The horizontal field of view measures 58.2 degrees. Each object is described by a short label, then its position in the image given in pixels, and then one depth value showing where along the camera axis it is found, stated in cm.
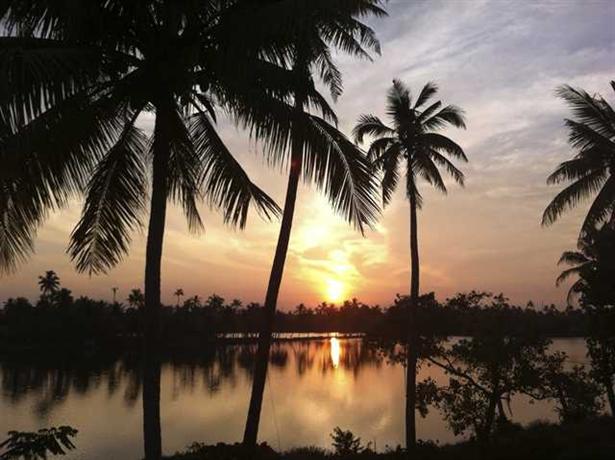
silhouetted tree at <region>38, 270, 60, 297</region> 14688
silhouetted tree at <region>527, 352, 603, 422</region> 2025
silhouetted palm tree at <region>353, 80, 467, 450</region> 2162
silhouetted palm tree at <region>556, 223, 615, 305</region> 1422
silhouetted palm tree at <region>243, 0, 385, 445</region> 720
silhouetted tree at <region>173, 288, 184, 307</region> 19688
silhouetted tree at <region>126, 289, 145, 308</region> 15675
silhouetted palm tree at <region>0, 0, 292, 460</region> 670
